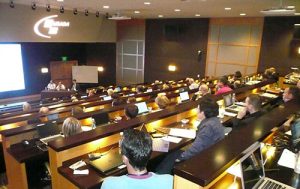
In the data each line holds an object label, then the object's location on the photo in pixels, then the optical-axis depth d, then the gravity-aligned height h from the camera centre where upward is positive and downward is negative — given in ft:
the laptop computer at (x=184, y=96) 19.75 -3.93
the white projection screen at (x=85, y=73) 44.65 -4.98
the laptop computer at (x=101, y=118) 13.47 -4.01
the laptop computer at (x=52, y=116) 15.01 -4.42
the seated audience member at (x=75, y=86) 41.14 -6.98
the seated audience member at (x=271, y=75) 25.51 -2.60
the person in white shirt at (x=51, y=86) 38.93 -6.56
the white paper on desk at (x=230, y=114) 15.84 -4.22
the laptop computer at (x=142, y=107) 16.46 -4.07
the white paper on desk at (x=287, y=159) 7.37 -3.42
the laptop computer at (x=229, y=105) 16.73 -3.96
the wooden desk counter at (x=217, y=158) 4.83 -2.46
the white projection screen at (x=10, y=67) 34.19 -3.31
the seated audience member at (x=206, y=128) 8.95 -2.99
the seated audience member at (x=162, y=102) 16.71 -3.70
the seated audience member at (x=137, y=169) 5.04 -2.64
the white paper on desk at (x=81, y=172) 8.11 -4.21
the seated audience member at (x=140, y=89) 26.57 -4.60
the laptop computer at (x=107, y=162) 8.04 -3.98
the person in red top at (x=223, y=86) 19.12 -2.99
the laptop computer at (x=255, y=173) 5.51 -2.90
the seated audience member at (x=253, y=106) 11.52 -2.76
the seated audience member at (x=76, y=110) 15.06 -4.02
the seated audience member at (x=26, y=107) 20.66 -5.32
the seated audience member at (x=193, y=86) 24.63 -3.80
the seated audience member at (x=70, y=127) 10.03 -3.36
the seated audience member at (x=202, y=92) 19.55 -3.49
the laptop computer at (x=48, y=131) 11.57 -4.17
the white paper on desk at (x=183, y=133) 11.98 -4.22
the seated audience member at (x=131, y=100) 19.23 -4.17
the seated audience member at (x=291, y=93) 13.66 -2.41
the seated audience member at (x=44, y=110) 16.19 -4.44
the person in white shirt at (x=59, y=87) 38.86 -6.66
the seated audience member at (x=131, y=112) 12.49 -3.31
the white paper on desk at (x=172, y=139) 11.31 -4.26
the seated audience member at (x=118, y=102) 17.91 -4.09
